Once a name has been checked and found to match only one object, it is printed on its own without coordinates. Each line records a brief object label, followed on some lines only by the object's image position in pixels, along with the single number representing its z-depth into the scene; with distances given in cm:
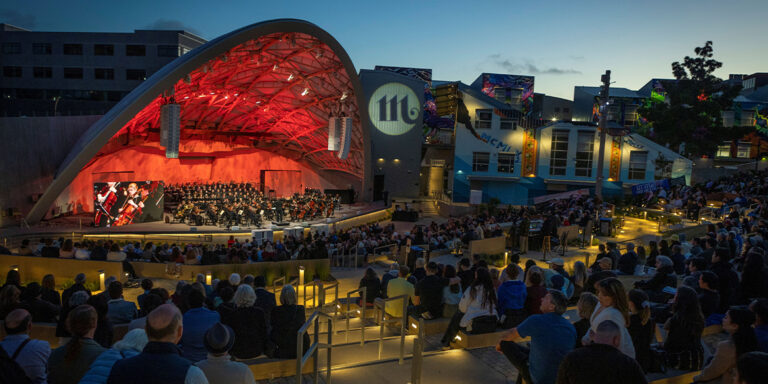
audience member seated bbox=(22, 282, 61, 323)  647
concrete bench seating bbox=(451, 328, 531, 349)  627
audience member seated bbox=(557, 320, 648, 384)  302
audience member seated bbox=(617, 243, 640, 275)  1024
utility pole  2312
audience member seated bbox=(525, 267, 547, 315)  644
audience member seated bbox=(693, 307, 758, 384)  419
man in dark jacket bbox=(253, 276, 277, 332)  600
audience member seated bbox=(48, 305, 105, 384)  342
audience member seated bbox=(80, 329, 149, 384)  294
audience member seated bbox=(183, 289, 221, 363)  453
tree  3744
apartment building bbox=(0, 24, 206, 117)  4438
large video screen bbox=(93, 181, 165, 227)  2283
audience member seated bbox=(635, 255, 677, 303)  777
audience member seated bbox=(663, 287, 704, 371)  521
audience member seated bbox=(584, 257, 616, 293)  752
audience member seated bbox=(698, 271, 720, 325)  630
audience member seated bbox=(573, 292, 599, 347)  470
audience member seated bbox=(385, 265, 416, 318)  754
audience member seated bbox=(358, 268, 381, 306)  872
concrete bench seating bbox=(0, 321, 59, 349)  634
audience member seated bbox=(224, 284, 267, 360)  500
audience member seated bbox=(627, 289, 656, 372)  491
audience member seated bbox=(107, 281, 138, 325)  613
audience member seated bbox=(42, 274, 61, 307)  697
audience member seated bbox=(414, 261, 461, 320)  724
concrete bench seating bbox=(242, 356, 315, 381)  514
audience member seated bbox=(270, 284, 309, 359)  525
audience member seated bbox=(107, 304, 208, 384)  267
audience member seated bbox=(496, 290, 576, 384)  418
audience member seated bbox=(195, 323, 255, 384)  321
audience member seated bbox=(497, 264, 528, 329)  645
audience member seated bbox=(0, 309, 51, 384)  344
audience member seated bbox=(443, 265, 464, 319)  734
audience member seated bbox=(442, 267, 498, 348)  629
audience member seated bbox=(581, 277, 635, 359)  426
